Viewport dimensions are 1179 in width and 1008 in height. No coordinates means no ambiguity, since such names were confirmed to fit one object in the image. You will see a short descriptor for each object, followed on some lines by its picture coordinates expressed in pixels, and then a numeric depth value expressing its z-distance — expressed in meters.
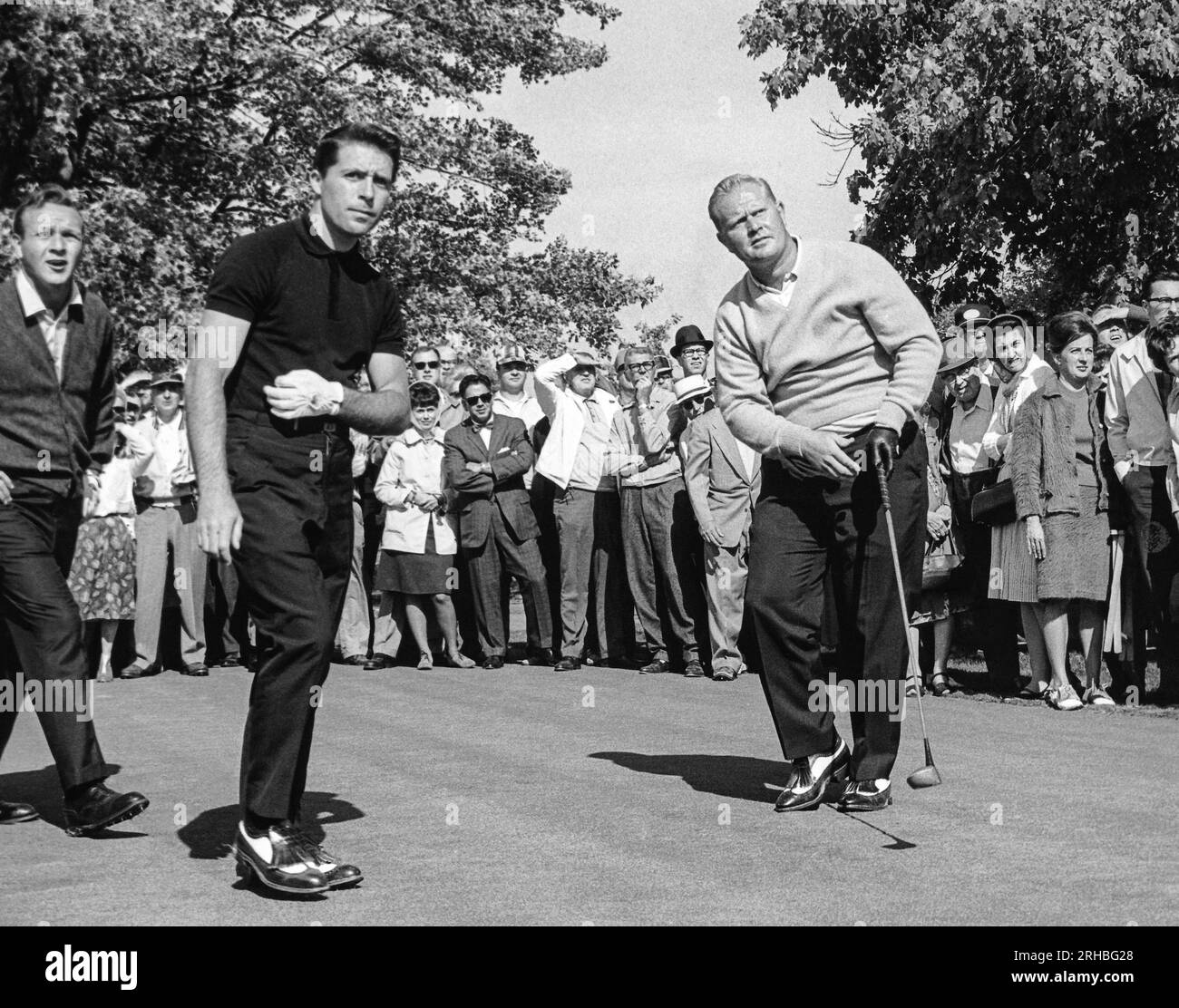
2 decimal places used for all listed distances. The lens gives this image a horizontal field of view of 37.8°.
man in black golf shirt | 5.48
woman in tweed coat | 11.20
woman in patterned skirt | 14.69
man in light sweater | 7.01
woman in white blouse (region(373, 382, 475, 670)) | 14.80
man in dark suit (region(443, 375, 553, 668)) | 14.90
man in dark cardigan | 6.82
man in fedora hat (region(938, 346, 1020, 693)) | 12.13
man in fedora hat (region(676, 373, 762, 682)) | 13.48
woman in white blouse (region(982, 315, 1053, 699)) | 11.51
